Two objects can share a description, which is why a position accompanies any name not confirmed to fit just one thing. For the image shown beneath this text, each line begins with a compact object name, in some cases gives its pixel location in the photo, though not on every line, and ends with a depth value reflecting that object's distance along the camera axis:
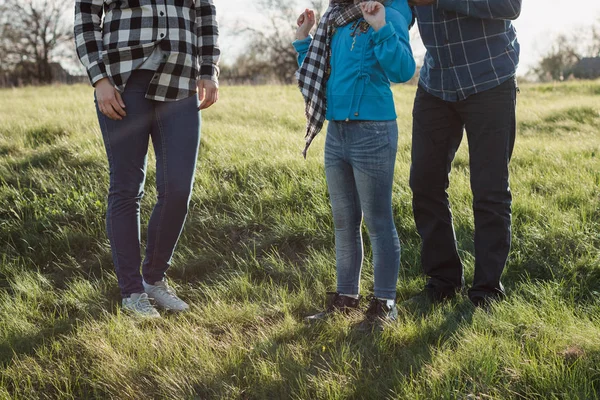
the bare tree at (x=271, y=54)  30.77
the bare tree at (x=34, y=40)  24.66
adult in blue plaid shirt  2.88
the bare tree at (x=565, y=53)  44.31
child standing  2.54
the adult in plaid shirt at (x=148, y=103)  2.91
